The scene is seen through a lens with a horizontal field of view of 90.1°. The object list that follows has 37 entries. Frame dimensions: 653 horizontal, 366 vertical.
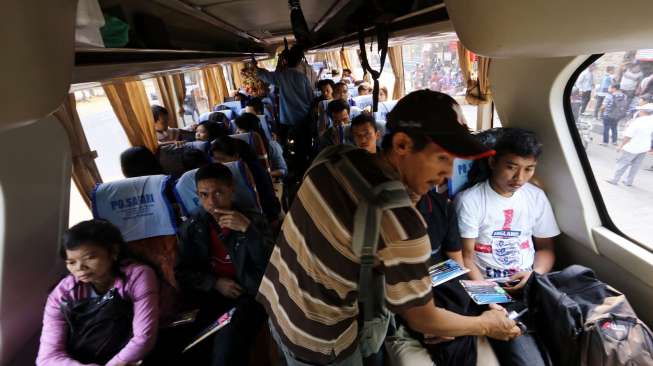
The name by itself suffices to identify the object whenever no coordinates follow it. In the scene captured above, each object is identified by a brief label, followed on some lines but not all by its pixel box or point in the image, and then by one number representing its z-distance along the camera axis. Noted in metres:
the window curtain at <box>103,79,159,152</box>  4.44
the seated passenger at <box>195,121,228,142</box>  4.13
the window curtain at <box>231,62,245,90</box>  11.88
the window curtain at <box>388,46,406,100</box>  7.69
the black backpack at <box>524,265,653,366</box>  1.49
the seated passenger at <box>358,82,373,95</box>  7.29
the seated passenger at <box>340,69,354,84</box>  10.49
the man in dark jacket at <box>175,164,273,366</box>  2.10
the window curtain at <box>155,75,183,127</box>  6.57
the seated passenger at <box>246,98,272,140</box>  5.13
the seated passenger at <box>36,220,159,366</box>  1.75
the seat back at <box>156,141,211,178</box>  3.80
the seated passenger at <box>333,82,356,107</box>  6.39
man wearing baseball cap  1.05
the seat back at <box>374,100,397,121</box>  4.89
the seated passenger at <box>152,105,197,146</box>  5.15
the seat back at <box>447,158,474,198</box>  2.44
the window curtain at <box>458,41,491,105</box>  3.18
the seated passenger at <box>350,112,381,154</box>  3.41
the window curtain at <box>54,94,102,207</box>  3.08
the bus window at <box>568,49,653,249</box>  1.66
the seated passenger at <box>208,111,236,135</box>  5.21
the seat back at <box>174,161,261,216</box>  2.47
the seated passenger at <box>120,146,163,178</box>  3.00
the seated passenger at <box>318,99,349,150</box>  4.01
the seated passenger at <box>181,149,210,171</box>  3.24
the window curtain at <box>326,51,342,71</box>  14.26
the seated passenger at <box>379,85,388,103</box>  6.07
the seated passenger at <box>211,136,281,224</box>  3.06
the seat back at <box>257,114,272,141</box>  5.14
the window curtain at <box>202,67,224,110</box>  9.12
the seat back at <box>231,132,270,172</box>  3.72
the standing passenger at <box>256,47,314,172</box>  5.32
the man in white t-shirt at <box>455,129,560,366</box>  2.11
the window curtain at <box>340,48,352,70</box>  12.39
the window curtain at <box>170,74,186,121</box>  7.17
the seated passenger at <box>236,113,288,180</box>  4.42
